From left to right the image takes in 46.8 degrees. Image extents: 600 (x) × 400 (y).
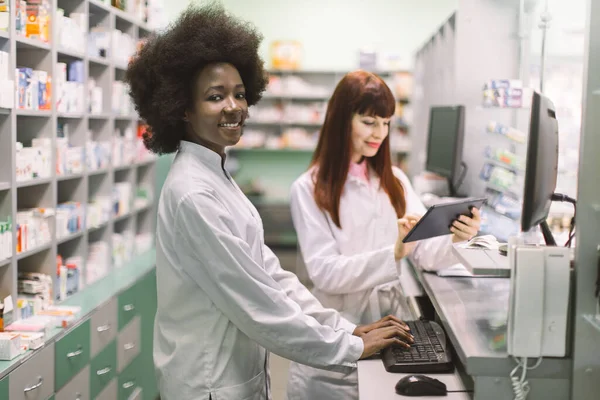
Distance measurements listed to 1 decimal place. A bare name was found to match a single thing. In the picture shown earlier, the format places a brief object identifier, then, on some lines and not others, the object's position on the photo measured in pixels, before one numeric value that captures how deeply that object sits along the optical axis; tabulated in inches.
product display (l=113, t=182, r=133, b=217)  171.3
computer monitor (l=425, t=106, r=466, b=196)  165.5
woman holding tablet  95.6
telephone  61.9
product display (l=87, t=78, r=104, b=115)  153.5
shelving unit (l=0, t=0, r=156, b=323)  112.3
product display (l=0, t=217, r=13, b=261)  109.8
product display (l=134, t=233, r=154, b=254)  189.5
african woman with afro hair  66.6
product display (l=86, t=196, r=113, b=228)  154.3
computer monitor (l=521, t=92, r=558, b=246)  66.9
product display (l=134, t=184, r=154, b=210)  192.4
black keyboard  74.7
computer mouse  68.4
